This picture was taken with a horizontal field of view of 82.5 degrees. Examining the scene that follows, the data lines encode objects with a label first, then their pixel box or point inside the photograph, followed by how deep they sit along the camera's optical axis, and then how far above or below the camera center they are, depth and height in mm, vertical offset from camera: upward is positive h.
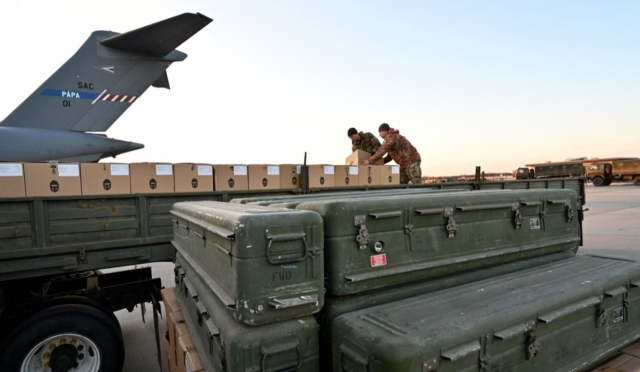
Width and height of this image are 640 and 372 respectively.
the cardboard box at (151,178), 4324 -28
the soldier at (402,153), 7426 +293
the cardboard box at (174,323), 3101 -1282
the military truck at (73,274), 3438 -983
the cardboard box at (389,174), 6523 -126
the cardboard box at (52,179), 3756 -4
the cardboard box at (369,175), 6250 -120
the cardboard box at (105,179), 4039 -21
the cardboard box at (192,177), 4613 -42
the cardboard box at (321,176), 5648 -90
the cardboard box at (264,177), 5203 -75
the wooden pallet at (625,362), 2447 -1427
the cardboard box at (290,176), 5473 -81
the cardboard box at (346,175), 5941 -105
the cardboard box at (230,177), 4945 -64
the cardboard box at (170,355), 3164 -1665
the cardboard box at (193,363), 2332 -1244
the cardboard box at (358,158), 6892 +211
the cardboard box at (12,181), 3650 -10
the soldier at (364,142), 8430 +615
